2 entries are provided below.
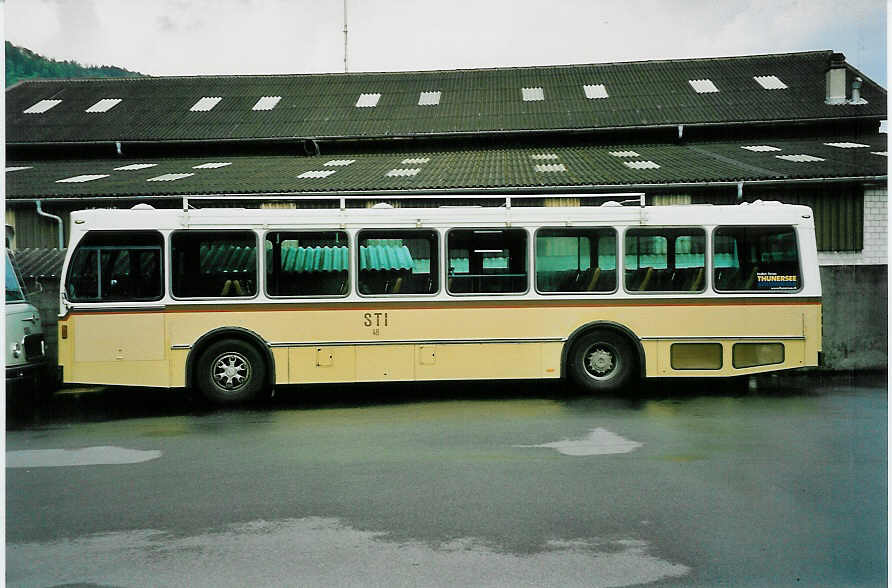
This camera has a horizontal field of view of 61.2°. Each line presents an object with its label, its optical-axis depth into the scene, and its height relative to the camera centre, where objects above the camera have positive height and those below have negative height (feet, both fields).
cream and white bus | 30.96 -0.46
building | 59.88 +16.13
